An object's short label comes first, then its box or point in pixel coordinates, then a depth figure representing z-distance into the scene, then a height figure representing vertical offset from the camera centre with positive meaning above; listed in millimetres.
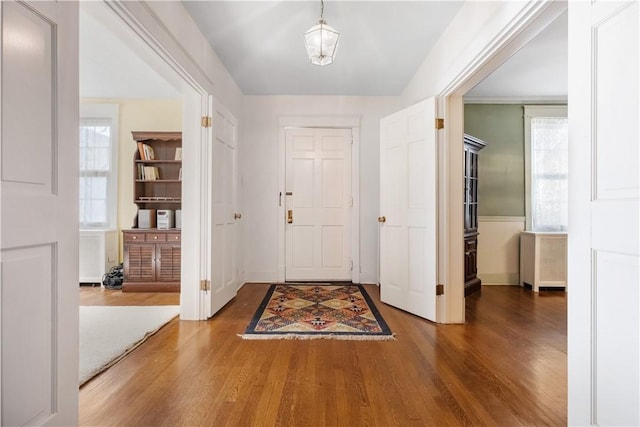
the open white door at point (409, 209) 2904 +46
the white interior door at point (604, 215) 1035 -2
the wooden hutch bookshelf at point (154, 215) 3996 -26
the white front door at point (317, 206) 4461 +107
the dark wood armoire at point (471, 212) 3805 +26
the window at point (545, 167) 4363 +651
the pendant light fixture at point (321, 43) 2229 +1222
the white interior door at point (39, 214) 1010 -4
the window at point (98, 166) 4559 +674
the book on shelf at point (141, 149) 4277 +858
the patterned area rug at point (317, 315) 2512 -949
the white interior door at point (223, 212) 2984 +12
